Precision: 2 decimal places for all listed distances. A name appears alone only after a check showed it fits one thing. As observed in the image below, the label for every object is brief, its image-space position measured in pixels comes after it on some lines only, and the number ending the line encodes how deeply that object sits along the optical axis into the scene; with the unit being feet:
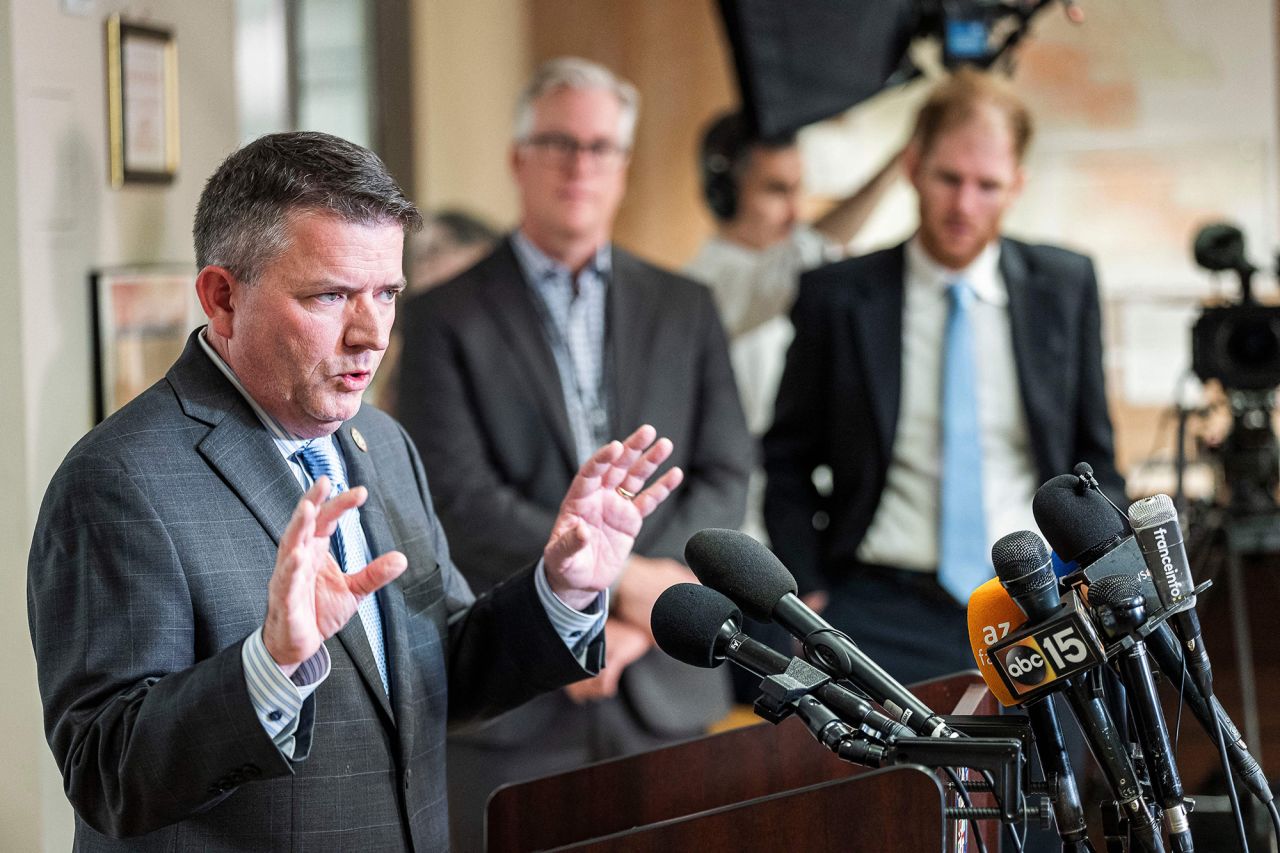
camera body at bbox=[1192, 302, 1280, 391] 16.35
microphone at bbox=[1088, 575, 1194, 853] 11.82
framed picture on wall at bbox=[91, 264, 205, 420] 15.11
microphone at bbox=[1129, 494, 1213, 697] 11.99
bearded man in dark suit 15.99
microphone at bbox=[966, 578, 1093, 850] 12.00
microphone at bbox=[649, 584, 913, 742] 12.17
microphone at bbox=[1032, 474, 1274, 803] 12.61
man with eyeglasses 16.18
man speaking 12.71
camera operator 19.99
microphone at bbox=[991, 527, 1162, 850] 11.69
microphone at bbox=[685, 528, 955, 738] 12.44
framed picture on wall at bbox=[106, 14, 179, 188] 15.16
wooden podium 13.47
